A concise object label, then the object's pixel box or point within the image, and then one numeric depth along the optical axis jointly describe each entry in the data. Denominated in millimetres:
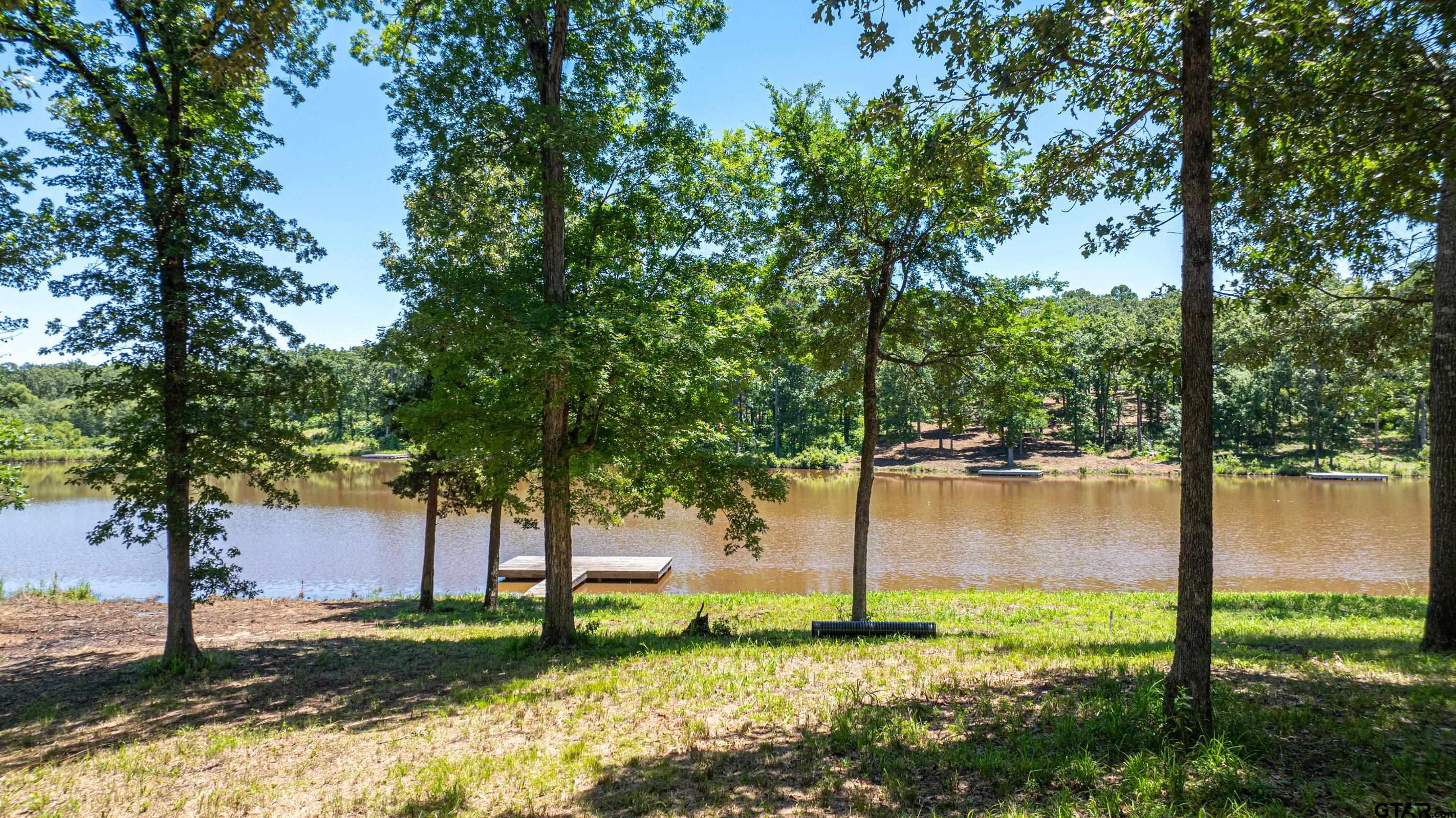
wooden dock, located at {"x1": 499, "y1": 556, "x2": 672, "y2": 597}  22266
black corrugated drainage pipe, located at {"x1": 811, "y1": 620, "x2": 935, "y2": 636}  10422
